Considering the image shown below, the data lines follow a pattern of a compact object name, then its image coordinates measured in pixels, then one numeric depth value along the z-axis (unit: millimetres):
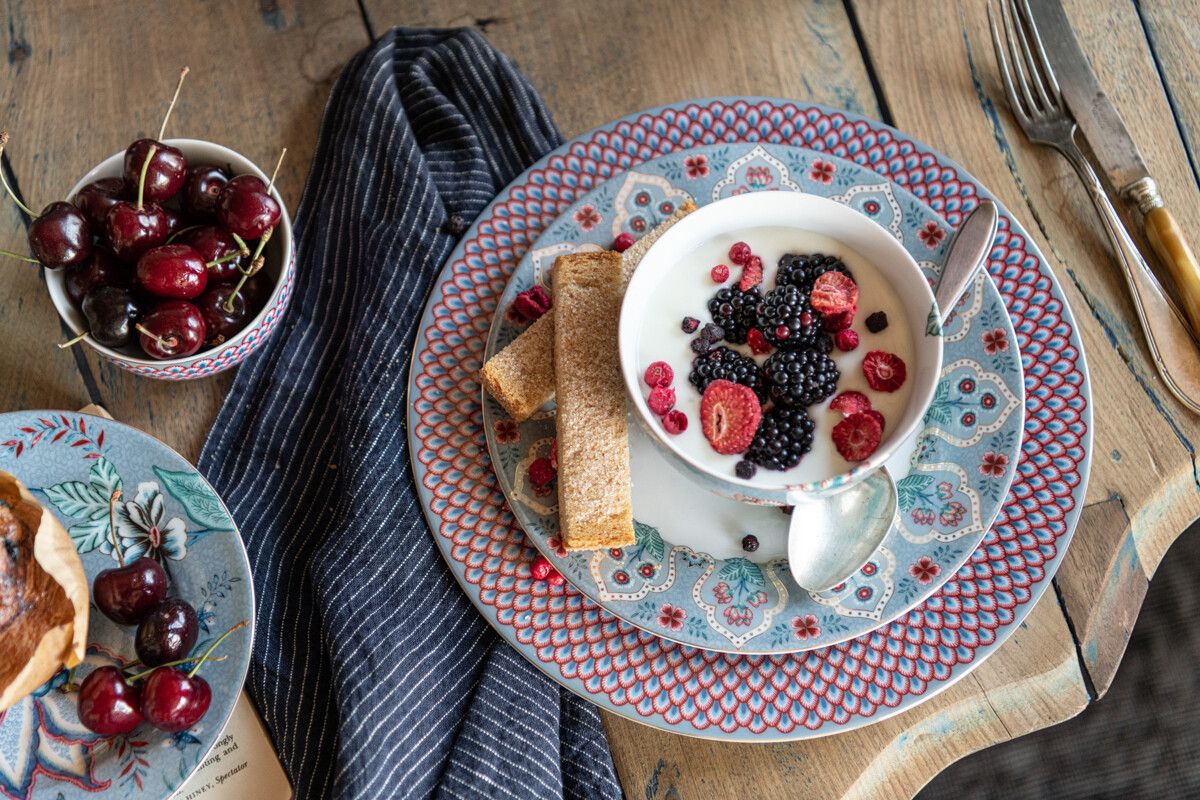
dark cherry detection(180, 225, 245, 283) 718
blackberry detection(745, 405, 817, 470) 682
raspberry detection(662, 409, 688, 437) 687
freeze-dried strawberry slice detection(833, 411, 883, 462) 682
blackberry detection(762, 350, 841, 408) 680
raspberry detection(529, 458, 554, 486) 714
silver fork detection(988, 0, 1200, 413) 753
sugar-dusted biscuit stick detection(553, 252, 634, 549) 699
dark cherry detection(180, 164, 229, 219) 728
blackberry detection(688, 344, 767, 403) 685
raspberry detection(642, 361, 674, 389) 691
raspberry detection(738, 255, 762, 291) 701
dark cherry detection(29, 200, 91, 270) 704
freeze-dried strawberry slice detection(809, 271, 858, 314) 693
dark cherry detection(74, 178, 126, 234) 720
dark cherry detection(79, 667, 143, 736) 687
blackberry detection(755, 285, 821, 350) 687
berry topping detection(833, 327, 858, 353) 692
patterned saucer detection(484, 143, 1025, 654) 703
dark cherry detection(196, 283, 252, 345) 719
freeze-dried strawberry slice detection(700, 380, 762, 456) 678
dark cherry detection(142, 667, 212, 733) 683
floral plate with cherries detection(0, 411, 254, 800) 695
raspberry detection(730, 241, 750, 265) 705
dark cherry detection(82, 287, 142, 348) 708
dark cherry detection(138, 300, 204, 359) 704
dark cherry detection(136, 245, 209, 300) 701
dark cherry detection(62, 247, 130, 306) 718
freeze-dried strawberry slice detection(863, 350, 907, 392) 690
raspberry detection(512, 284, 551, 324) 728
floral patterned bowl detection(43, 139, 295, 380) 718
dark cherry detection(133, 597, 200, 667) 691
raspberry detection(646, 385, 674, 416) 688
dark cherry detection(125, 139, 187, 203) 715
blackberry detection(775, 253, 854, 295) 701
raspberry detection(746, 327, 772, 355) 690
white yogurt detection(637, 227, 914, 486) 686
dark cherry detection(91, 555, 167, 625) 696
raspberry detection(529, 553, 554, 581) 713
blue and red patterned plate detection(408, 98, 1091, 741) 704
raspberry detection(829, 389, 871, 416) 686
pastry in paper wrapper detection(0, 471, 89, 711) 683
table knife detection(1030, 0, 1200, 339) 755
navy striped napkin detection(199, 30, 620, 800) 718
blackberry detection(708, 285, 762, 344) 693
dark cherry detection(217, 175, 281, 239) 716
